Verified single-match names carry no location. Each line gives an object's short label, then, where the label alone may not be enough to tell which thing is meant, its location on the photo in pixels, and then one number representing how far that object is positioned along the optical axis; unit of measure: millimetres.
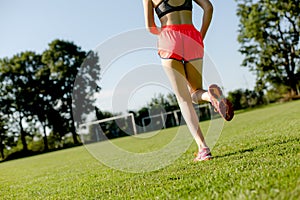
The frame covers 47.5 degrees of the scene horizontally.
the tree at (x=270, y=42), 40125
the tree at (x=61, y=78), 42906
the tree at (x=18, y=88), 42094
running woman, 3607
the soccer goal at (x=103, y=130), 27016
